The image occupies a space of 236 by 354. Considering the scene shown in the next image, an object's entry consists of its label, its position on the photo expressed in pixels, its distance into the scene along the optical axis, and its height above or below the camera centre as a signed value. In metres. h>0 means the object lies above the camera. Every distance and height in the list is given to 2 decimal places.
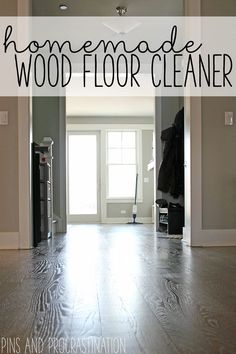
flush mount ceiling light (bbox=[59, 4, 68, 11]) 5.05 +1.75
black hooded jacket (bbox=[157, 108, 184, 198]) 5.50 +0.13
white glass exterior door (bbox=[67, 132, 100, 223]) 11.06 -0.04
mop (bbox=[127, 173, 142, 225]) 10.61 -0.83
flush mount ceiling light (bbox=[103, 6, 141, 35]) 5.21 +1.61
